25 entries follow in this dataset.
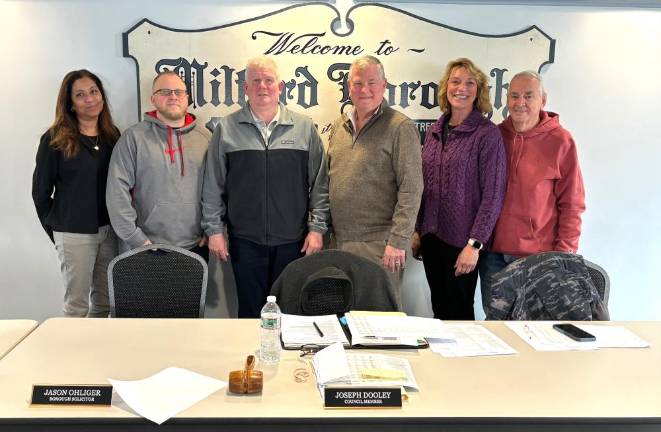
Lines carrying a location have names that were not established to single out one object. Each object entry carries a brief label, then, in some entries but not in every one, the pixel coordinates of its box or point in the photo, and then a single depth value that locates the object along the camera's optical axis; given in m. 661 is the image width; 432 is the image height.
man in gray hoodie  2.90
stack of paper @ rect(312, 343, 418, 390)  1.54
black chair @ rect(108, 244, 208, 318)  2.39
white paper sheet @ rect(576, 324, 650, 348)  1.91
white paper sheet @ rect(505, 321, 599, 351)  1.87
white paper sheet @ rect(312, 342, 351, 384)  1.55
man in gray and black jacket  2.91
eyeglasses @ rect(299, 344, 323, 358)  1.76
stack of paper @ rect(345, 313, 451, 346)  1.84
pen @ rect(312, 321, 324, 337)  1.90
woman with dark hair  2.93
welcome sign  3.24
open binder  1.83
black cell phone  1.91
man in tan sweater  2.86
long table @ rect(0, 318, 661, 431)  1.38
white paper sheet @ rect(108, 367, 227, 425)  1.39
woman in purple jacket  2.87
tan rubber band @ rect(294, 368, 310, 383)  1.59
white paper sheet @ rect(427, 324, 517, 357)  1.81
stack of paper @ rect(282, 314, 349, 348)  1.84
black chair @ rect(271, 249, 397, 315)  2.23
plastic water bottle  1.73
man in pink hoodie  2.88
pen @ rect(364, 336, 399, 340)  1.85
